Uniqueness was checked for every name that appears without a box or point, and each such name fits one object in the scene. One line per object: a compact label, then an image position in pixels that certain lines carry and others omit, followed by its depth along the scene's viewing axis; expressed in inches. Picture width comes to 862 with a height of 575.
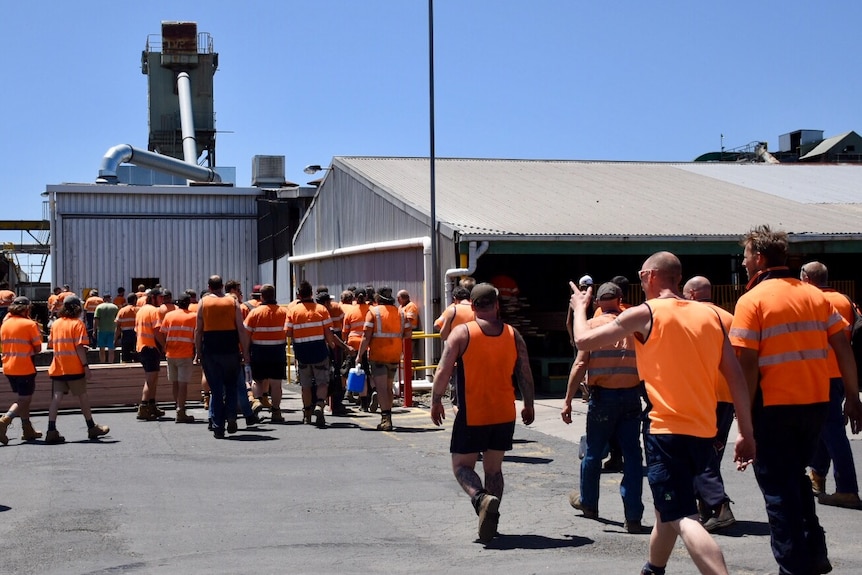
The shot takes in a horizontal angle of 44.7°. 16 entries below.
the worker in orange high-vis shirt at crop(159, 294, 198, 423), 590.6
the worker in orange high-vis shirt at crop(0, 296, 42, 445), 506.6
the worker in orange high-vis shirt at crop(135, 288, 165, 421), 608.1
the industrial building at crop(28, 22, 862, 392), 737.6
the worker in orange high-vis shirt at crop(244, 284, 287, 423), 593.3
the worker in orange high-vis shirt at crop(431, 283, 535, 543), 300.4
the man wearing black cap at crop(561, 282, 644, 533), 313.6
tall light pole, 714.2
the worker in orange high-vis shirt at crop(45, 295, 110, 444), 513.0
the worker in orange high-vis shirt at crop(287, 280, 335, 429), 560.4
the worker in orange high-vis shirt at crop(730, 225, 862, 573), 226.2
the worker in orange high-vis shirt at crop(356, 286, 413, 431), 542.9
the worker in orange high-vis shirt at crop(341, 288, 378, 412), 635.5
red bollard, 652.1
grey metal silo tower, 2063.2
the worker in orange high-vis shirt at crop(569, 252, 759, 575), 216.8
